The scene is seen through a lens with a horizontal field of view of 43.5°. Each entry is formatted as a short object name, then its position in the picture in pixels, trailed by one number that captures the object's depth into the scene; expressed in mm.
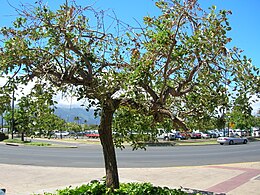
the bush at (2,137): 48181
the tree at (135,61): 4625
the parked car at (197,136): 51162
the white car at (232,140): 38656
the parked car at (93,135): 58994
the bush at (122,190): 6531
